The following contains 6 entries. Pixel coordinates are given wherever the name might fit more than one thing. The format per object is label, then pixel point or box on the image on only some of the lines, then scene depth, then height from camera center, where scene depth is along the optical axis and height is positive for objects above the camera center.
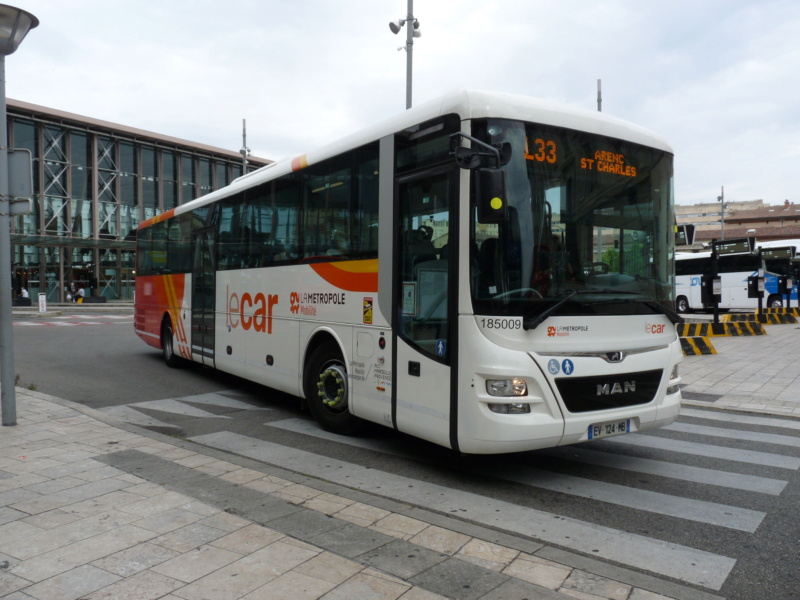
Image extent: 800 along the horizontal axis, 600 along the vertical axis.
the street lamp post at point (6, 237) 6.80 +0.40
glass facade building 41.88 +5.64
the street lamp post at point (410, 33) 16.62 +6.17
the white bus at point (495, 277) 5.12 -0.01
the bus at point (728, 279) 32.53 -0.15
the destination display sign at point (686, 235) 13.70 +0.88
